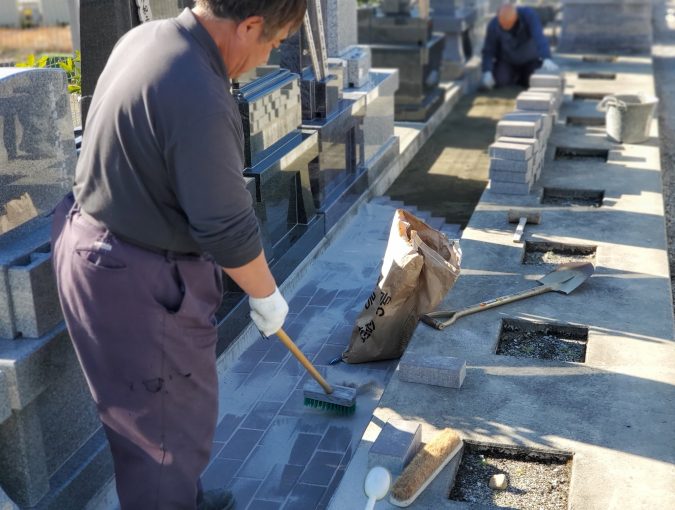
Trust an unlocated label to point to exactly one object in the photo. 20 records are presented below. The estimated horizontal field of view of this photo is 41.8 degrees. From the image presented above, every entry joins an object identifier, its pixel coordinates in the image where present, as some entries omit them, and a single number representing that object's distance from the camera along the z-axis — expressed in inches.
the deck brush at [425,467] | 140.6
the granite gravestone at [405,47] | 445.4
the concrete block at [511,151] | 287.3
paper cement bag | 197.0
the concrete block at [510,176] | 289.0
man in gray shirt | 108.0
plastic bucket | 352.2
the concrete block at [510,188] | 291.5
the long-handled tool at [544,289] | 202.1
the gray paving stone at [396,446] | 147.3
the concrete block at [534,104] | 354.6
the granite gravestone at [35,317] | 137.9
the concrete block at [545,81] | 408.8
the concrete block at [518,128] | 299.3
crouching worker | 508.7
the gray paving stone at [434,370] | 173.9
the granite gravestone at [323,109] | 279.9
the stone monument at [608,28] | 606.9
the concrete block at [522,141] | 294.5
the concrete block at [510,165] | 287.6
